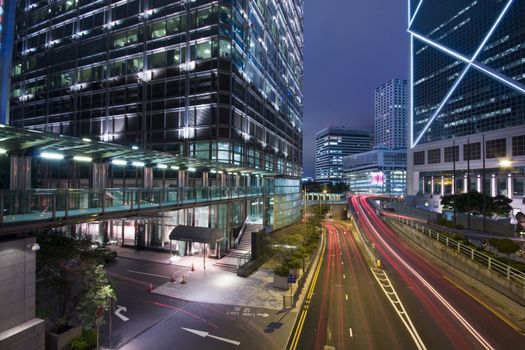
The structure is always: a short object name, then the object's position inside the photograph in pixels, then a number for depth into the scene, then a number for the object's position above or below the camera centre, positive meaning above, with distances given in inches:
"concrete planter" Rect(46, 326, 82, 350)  448.8 -273.7
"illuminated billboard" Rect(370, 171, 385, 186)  5781.0 +107.6
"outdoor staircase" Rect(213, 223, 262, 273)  1015.8 -305.0
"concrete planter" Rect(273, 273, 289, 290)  820.6 -310.5
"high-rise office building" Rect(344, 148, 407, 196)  6948.8 +355.1
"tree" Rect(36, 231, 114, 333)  453.4 -173.5
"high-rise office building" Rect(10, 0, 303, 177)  1371.8 +606.4
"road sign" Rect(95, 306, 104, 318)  412.0 -206.6
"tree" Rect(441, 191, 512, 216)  1839.6 -140.1
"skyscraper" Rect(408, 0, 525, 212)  2534.4 +977.8
